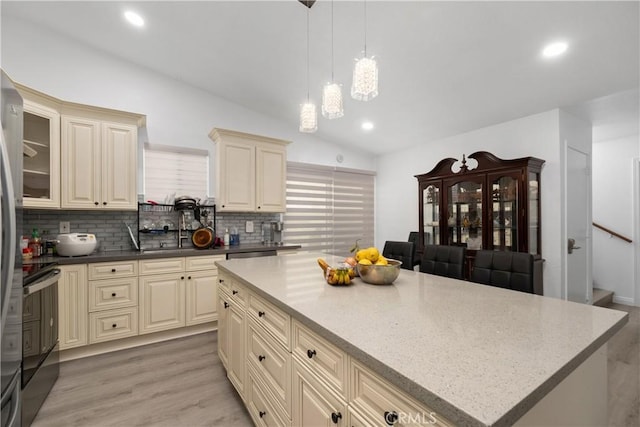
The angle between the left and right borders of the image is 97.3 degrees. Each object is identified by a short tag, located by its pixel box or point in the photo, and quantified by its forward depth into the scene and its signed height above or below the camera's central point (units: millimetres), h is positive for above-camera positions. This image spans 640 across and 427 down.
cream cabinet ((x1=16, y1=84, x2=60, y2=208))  2447 +578
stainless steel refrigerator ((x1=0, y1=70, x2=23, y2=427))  1146 -149
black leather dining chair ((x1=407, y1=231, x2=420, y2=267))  4218 -346
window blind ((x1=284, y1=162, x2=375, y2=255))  4449 +109
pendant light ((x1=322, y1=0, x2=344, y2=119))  1822 +747
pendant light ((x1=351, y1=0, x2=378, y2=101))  1594 +781
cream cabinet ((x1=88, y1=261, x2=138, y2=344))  2600 -817
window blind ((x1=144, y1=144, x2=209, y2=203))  3412 +538
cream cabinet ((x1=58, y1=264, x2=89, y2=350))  2451 -809
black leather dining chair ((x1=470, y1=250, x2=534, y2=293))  1670 -356
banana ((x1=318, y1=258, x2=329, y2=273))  1573 -289
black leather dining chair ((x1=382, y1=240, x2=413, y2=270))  2551 -356
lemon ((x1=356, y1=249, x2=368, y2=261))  1611 -233
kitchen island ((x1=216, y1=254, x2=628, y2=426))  595 -374
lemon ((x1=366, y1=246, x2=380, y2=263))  1569 -231
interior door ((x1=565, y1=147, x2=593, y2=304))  3248 -172
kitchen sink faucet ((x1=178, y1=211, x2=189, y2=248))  3471 -204
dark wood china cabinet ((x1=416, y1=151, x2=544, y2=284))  3096 +119
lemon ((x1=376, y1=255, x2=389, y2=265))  1561 -265
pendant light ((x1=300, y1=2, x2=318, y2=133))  2045 +710
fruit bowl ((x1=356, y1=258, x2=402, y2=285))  1486 -316
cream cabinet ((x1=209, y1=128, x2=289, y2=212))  3504 +557
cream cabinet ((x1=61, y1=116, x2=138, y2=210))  2721 +515
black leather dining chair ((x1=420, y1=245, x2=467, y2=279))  2096 -368
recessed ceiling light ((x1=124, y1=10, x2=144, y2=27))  2534 +1805
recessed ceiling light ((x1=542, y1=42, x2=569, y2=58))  2268 +1352
